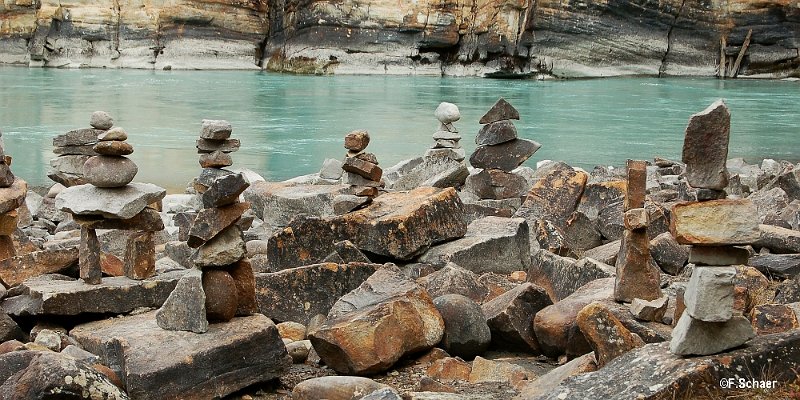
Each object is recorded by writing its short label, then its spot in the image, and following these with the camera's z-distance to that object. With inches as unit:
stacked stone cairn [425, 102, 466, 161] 575.8
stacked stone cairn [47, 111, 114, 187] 603.8
